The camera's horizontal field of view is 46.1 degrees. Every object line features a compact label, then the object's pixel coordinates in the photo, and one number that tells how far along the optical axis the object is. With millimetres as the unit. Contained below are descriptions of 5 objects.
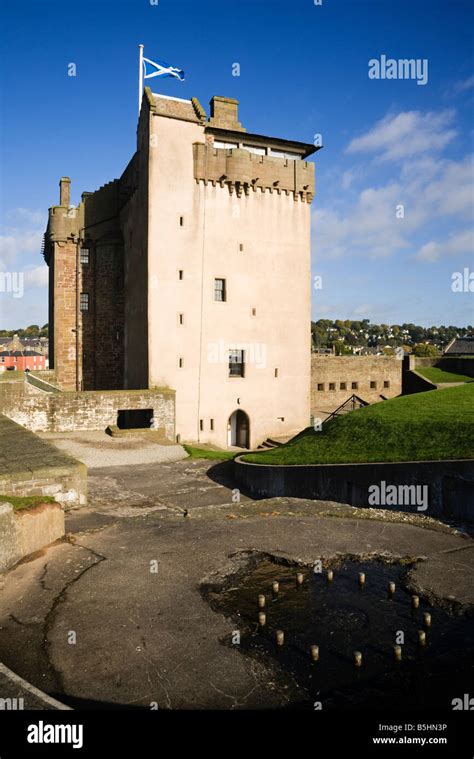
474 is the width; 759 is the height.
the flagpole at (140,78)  33634
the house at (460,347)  64637
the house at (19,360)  108438
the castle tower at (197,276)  32500
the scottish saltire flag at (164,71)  32656
